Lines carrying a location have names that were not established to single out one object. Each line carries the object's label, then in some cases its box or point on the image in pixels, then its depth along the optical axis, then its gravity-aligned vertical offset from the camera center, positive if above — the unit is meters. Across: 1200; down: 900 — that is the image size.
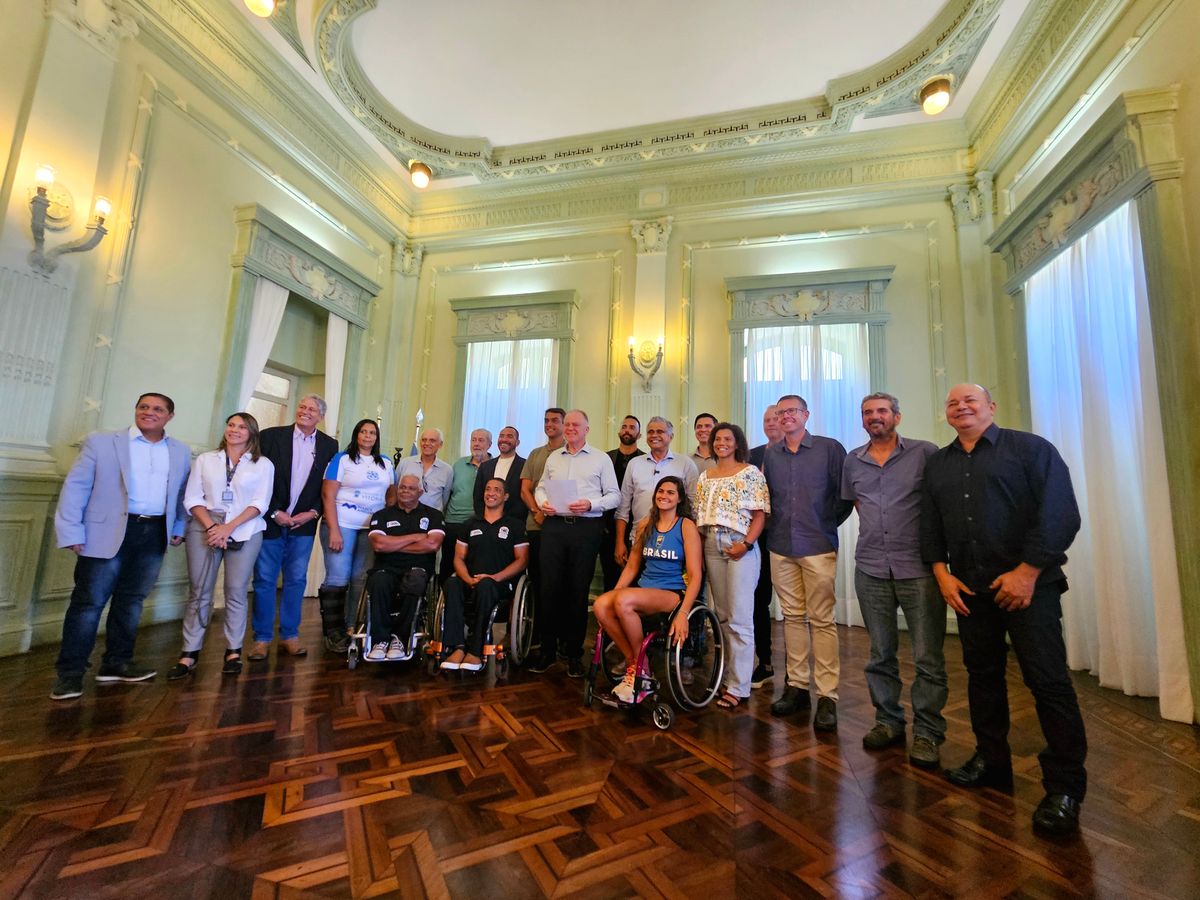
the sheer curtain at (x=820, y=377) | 4.83 +1.37
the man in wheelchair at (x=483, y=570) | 2.76 -0.32
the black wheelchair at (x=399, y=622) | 2.80 -0.60
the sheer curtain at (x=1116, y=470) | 2.66 +0.36
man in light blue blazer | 2.36 -0.14
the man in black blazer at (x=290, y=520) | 3.03 -0.10
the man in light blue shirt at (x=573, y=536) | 2.96 -0.12
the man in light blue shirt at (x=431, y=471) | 3.54 +0.25
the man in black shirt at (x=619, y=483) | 3.46 +0.22
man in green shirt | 3.61 +0.19
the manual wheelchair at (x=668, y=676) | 2.26 -0.70
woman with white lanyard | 2.69 -0.13
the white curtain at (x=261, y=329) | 4.51 +1.48
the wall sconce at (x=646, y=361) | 5.37 +1.56
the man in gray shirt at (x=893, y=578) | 2.04 -0.20
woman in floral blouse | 2.49 -0.16
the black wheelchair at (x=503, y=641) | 2.77 -0.68
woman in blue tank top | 2.35 -0.28
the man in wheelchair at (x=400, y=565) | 2.82 -0.32
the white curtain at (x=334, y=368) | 5.51 +1.41
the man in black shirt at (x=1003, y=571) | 1.63 -0.13
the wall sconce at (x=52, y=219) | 2.99 +1.58
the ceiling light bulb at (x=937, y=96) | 4.33 +3.47
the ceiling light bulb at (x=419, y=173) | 5.55 +3.44
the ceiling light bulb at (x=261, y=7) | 3.69 +3.40
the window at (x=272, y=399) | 5.41 +1.06
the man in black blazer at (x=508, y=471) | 3.30 +0.26
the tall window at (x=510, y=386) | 5.79 +1.37
